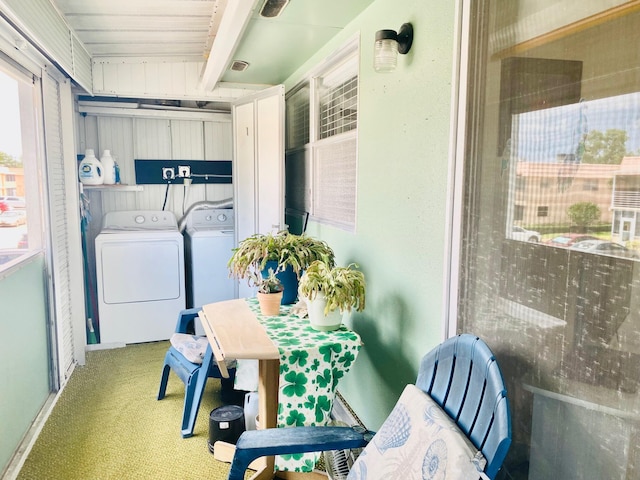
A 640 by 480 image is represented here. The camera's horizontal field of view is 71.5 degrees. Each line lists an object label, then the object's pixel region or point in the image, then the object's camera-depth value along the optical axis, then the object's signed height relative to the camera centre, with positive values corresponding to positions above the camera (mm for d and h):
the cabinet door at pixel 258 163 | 3250 +156
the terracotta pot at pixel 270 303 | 2223 -596
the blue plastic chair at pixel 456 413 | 1021 -591
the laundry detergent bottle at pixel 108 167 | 3990 +135
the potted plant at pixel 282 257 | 2320 -387
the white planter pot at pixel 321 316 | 1998 -600
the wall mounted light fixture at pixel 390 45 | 1732 +542
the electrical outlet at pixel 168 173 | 4387 +93
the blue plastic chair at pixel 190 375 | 2460 -1127
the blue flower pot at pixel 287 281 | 2355 -525
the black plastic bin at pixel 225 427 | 2326 -1274
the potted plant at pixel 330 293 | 1968 -488
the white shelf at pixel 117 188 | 3884 -52
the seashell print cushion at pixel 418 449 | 1047 -688
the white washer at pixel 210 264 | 4059 -746
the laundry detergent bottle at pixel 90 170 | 3803 +103
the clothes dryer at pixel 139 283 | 3729 -861
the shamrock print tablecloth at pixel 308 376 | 1858 -814
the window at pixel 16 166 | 2271 +88
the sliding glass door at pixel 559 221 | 918 -88
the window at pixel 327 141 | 2498 +270
